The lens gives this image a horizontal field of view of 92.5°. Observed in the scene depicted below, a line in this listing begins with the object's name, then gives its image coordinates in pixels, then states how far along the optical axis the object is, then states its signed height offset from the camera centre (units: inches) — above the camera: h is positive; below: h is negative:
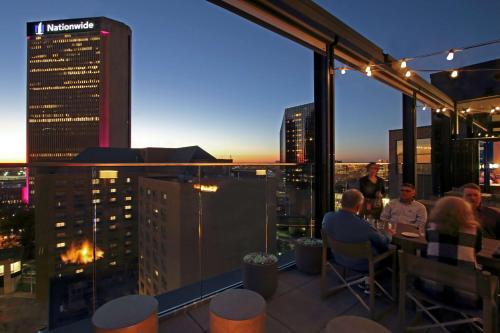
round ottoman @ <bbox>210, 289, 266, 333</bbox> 62.6 -39.3
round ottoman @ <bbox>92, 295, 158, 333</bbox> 58.6 -38.4
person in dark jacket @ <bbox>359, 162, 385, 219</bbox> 161.0 -15.1
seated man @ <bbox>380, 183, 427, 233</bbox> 122.6 -22.3
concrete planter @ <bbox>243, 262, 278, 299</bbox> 100.9 -46.6
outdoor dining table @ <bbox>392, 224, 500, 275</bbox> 76.4 -28.4
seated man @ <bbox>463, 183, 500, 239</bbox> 111.5 -22.4
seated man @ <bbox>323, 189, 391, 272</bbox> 89.6 -23.6
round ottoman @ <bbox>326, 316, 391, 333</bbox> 50.8 -34.4
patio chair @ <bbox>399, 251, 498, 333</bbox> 55.5 -29.0
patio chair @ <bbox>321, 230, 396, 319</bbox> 84.4 -33.2
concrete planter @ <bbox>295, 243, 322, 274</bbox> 123.4 -46.9
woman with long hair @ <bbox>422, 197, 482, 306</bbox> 66.3 -21.0
